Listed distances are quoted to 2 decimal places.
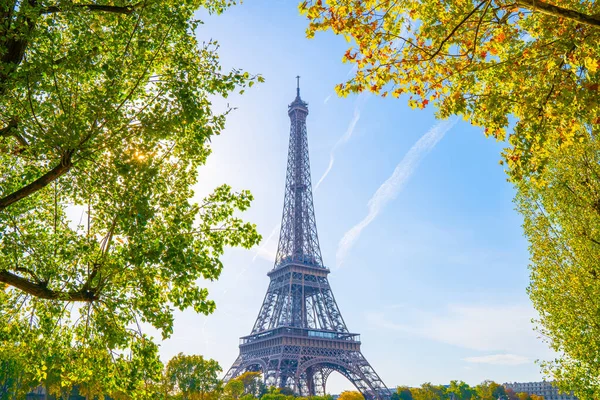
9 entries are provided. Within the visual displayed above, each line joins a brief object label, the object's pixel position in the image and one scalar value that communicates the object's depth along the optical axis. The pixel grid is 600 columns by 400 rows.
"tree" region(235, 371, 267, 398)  75.12
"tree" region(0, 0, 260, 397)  8.99
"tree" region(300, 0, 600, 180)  8.42
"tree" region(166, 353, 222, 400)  46.94
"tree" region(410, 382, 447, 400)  76.94
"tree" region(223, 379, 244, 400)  60.66
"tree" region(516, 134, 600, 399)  18.16
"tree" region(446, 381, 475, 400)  79.62
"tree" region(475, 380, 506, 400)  96.69
